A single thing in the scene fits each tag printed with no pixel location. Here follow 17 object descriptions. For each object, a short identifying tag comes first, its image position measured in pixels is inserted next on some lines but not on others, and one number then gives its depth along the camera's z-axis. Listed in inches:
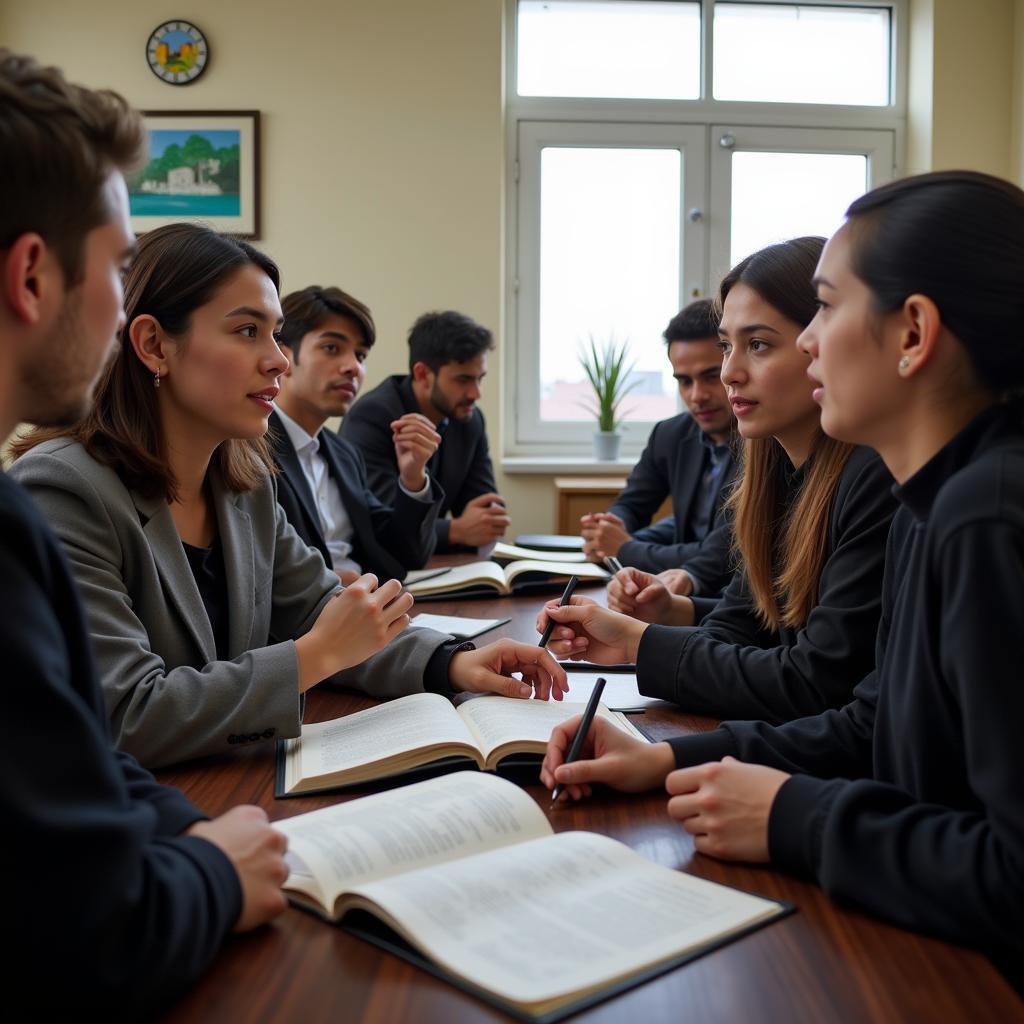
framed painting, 184.2
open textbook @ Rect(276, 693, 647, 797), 44.8
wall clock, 182.4
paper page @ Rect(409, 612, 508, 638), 77.1
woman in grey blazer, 49.3
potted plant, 199.5
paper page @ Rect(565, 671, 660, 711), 59.3
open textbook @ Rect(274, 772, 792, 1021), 28.8
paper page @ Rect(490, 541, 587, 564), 115.6
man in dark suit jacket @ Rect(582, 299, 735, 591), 115.0
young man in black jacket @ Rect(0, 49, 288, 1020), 25.2
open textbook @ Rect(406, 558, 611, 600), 97.0
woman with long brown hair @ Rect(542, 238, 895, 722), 54.1
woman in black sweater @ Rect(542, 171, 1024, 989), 31.6
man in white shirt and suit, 111.9
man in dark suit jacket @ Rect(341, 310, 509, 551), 138.3
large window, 200.1
